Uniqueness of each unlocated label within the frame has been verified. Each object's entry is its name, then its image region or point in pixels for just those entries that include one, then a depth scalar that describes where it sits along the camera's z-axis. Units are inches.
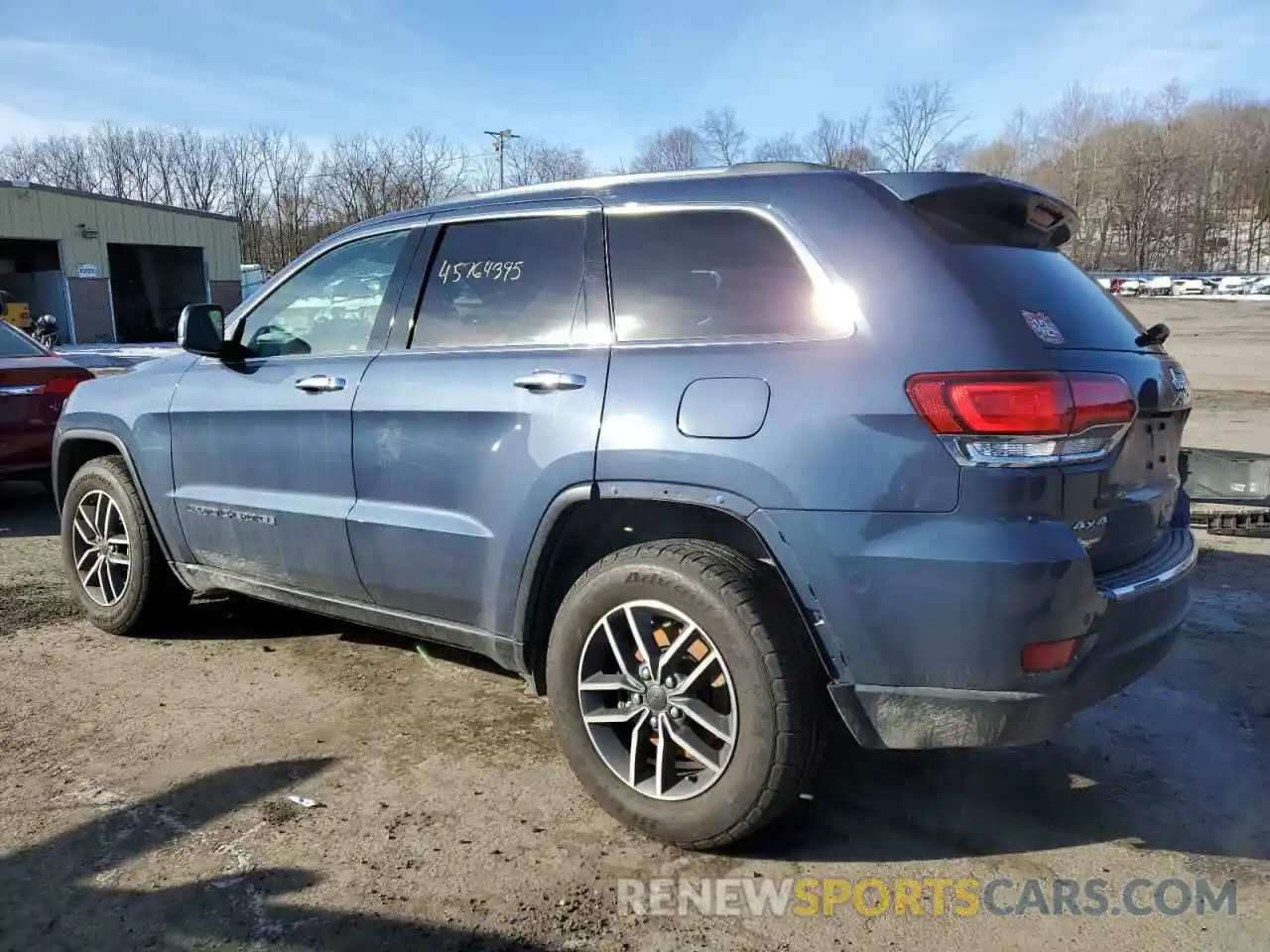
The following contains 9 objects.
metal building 1220.5
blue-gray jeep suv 90.7
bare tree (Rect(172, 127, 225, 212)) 2569.9
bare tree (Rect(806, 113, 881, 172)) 2332.1
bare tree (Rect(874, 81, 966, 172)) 2538.9
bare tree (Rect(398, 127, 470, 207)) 2231.4
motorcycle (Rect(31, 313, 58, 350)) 981.2
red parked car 273.6
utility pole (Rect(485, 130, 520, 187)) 1595.7
